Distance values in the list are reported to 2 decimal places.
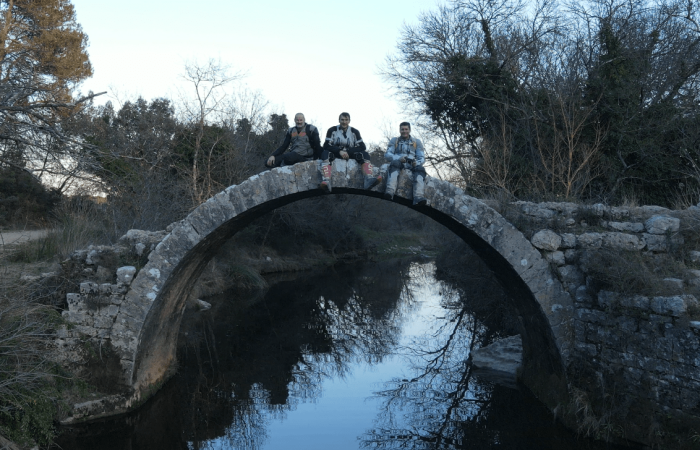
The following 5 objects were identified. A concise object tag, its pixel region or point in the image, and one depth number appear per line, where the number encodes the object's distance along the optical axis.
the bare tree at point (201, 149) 15.34
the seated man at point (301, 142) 6.92
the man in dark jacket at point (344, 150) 6.41
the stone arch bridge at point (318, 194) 6.19
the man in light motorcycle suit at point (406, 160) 6.27
